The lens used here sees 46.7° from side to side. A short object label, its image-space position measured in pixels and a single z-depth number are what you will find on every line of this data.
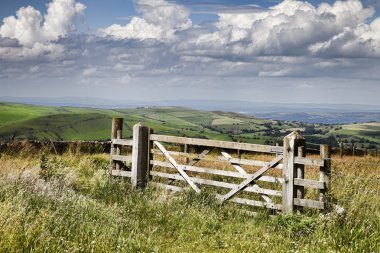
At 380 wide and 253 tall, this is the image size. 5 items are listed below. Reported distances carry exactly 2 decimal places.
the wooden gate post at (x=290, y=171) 11.13
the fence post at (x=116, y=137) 15.16
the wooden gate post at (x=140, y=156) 14.22
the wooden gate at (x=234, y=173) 11.07
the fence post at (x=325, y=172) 10.66
